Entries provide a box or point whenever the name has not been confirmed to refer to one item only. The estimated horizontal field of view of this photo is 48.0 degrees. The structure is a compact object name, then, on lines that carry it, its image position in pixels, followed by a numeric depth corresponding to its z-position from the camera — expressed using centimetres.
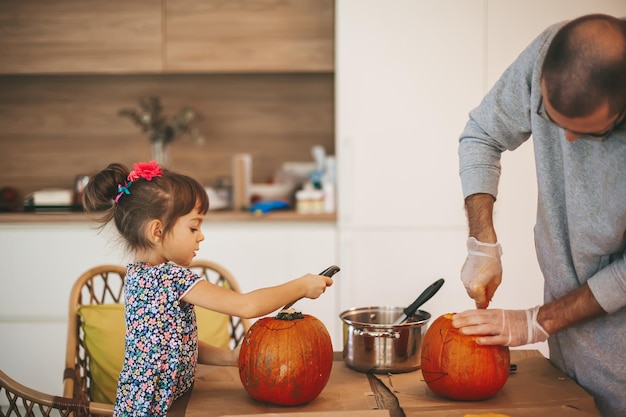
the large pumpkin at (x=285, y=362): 125
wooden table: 121
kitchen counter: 304
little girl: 138
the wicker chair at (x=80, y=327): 176
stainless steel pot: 139
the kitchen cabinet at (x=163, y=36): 319
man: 114
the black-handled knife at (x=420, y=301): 141
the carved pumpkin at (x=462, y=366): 126
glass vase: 337
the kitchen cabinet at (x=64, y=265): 304
